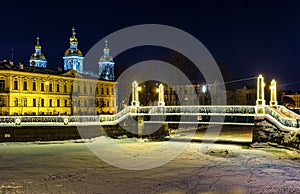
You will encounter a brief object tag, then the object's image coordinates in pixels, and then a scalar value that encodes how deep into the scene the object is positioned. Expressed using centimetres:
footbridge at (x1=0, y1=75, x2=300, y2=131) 2599
